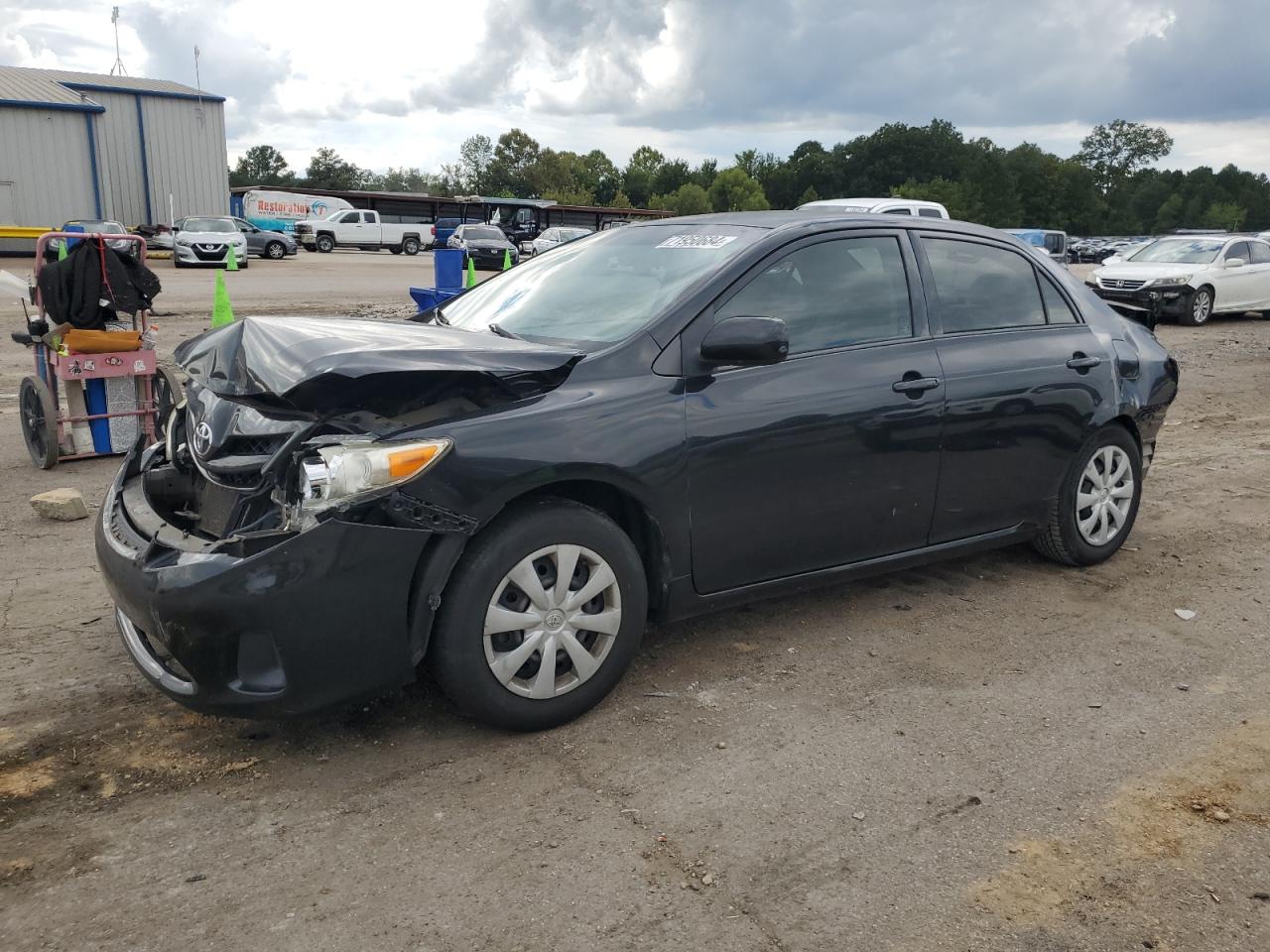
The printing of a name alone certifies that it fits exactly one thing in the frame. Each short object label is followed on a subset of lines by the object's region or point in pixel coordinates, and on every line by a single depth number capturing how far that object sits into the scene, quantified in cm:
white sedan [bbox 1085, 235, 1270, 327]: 1822
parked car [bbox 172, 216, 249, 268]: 3012
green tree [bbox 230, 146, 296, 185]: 12925
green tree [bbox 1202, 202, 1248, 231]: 11006
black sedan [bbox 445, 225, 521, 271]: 3834
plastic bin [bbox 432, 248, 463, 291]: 1222
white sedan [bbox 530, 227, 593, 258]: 3996
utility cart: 731
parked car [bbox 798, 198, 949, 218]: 1648
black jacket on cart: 723
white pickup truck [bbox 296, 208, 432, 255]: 4647
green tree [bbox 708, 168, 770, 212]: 10381
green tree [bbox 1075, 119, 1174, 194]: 12769
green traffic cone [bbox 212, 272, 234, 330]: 1127
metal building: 3928
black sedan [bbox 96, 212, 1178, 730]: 315
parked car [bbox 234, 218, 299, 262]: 3681
